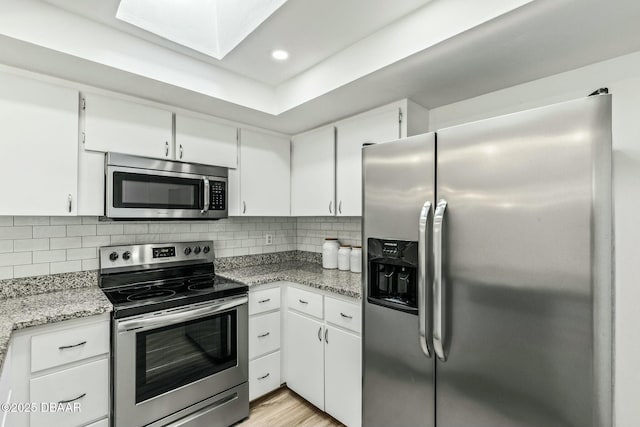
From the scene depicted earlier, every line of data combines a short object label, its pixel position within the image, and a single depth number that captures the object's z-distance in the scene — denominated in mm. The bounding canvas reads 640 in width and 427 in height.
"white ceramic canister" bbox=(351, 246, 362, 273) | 2518
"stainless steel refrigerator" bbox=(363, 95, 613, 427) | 964
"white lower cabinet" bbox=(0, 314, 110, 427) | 1432
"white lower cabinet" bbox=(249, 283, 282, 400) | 2238
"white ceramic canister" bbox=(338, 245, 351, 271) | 2639
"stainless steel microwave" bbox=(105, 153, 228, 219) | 1899
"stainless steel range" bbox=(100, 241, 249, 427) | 1688
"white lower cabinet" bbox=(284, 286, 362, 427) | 1910
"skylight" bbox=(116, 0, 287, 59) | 1566
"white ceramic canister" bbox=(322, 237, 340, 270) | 2732
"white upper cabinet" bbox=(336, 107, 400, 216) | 2107
